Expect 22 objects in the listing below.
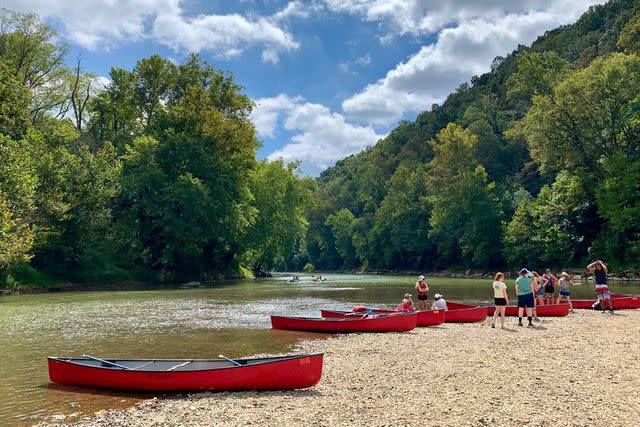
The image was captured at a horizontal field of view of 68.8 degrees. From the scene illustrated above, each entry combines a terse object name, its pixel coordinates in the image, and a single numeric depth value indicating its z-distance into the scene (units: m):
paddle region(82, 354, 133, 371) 10.98
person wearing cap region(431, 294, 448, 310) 21.48
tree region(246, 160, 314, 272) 68.06
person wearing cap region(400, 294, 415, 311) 21.10
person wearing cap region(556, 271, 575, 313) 24.94
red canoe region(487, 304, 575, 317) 22.84
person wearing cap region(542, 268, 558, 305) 25.44
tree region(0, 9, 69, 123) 54.09
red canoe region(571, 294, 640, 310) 25.83
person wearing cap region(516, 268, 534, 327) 19.69
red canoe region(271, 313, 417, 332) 19.30
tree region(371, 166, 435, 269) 97.44
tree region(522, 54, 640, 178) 51.50
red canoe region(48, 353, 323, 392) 10.44
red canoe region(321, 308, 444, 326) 20.76
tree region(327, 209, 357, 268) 131.00
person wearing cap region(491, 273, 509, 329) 19.36
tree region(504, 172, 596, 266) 58.56
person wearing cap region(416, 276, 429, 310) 22.88
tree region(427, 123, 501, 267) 76.75
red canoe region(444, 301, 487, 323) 21.91
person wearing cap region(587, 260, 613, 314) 22.61
